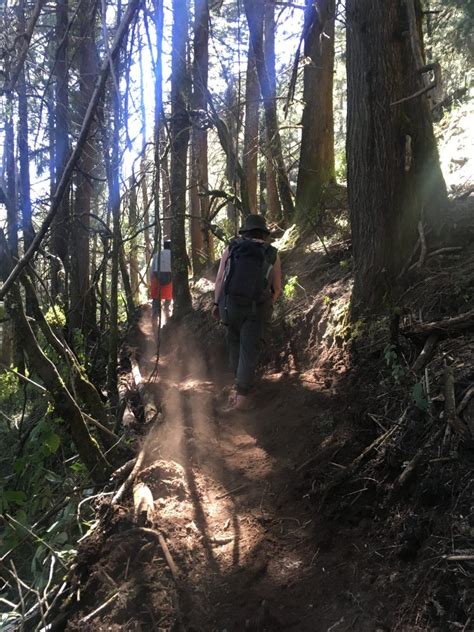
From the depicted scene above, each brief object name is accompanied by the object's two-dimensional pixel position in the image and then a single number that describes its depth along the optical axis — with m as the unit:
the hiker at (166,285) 10.69
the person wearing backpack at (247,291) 5.57
